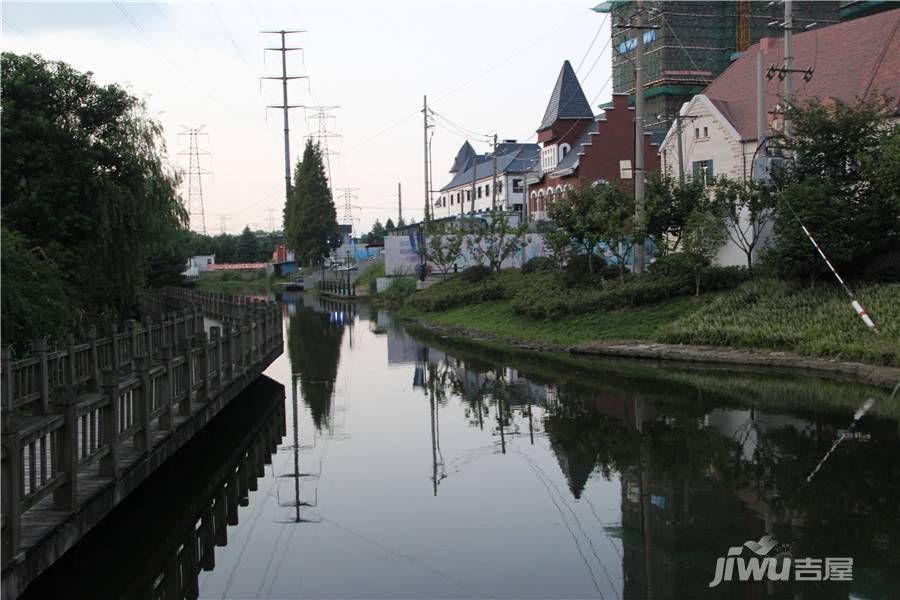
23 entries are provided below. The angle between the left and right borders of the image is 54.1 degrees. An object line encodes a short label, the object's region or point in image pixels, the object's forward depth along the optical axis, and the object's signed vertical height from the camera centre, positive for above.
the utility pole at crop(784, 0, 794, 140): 22.80 +5.56
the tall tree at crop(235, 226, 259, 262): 112.94 +2.95
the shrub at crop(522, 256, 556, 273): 33.47 +0.18
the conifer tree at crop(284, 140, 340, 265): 76.44 +5.18
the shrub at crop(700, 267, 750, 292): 23.31 -0.27
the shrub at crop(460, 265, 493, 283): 38.02 -0.13
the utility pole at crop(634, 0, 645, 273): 25.14 +3.76
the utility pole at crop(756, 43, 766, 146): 24.12 +4.56
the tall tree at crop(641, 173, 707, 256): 25.34 +1.69
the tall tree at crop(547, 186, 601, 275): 27.17 +1.64
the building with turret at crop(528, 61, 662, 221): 51.12 +7.63
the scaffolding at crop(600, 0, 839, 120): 62.69 +16.47
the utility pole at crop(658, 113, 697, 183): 31.28 +4.15
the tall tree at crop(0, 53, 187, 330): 18.59 +2.19
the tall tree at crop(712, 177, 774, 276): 22.56 +1.52
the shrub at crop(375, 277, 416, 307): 44.91 -1.09
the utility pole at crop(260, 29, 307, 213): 66.12 +12.84
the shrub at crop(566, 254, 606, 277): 28.25 +0.12
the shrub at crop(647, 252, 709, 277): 23.03 +0.08
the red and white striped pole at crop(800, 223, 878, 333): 17.17 -0.90
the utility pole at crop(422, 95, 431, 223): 50.75 +8.18
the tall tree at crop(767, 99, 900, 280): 19.77 +1.69
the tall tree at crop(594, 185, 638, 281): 26.08 +1.43
